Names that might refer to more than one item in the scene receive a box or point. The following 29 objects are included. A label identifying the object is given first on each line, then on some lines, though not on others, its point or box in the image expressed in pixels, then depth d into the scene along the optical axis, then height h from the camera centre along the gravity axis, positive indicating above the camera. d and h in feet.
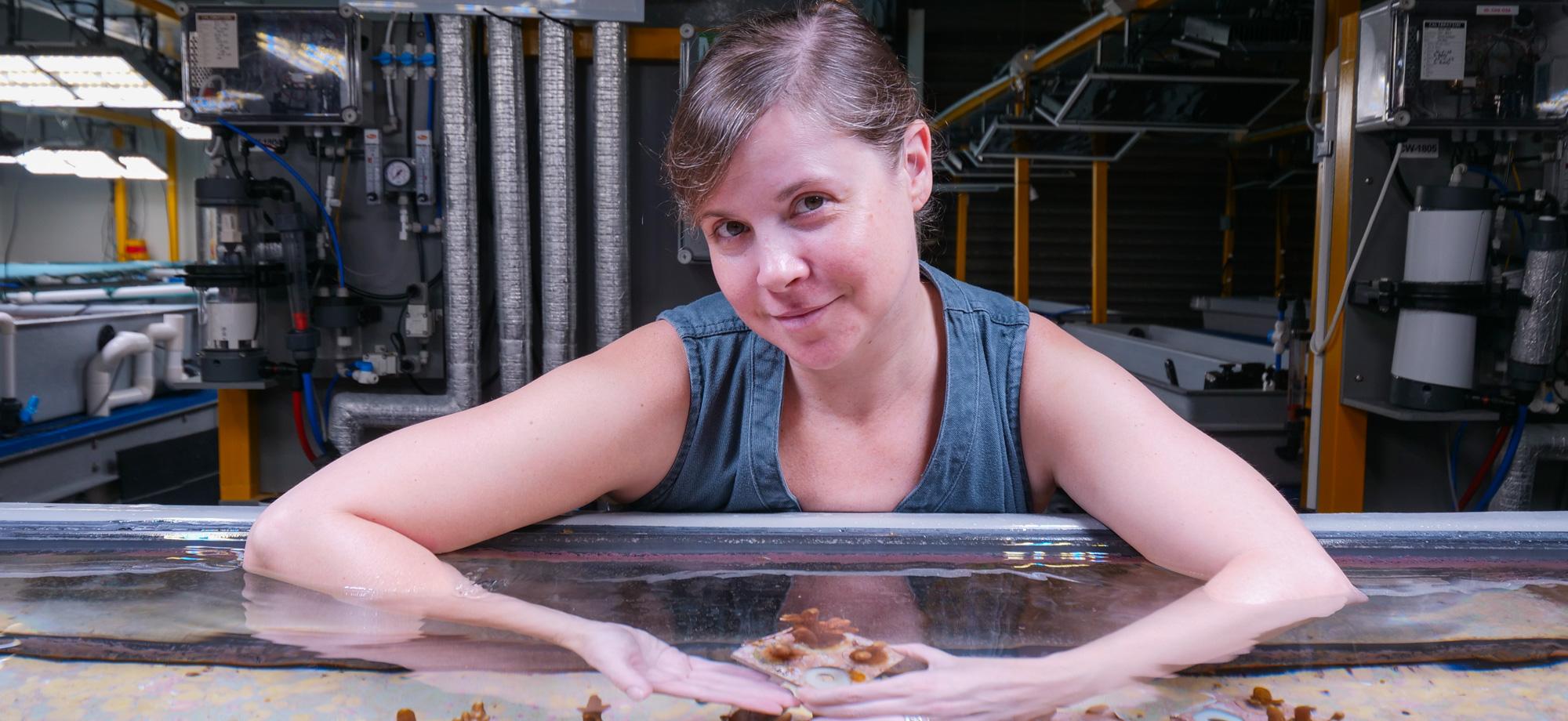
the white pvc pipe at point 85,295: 18.19 -0.28
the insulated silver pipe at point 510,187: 9.52 +0.93
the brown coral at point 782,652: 2.63 -0.98
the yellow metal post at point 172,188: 30.22 +2.88
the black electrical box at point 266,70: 9.80 +2.09
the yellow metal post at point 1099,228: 17.48 +1.07
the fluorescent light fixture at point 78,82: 19.53 +4.08
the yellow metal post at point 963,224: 24.77 +1.59
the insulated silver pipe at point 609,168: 9.49 +1.12
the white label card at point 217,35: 9.84 +2.43
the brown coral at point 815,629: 2.74 -0.97
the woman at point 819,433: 2.87 -0.59
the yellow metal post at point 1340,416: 9.30 -1.20
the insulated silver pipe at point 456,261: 9.61 +0.22
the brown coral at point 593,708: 2.39 -1.03
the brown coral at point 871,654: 2.60 -0.97
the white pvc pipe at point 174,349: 14.97 -1.04
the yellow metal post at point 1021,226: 17.71 +1.11
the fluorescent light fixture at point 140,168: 28.48 +3.23
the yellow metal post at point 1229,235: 25.90 +1.46
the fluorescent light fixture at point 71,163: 26.43 +3.18
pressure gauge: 10.29 +1.13
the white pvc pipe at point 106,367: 12.88 -1.14
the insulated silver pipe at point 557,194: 9.51 +0.88
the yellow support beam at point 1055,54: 11.19 +3.11
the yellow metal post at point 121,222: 30.55 +1.80
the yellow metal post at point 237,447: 10.85 -1.82
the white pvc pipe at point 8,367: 10.85 -0.96
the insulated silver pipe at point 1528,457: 9.33 -1.54
